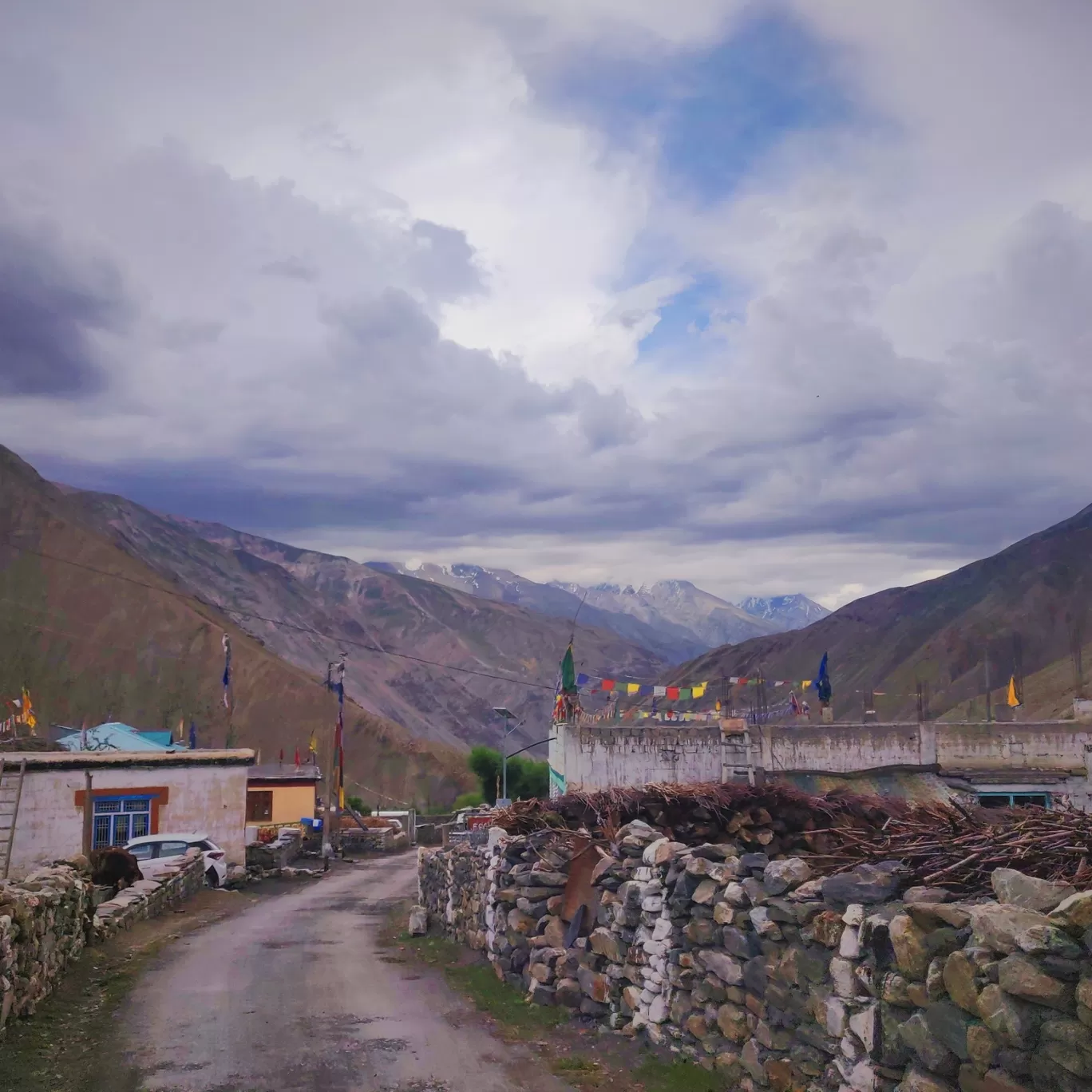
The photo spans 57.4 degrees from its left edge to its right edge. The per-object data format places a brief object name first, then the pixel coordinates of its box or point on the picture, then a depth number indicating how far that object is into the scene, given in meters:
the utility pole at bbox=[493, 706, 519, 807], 33.43
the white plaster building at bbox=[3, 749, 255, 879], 28.53
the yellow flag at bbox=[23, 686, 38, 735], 43.91
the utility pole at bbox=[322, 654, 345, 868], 35.53
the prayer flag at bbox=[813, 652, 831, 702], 37.91
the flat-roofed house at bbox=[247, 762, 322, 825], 49.22
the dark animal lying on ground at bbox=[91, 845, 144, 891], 20.44
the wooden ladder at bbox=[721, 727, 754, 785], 30.08
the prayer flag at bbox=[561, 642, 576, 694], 32.94
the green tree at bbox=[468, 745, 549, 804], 66.88
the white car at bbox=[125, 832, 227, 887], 25.05
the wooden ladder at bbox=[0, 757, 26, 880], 26.53
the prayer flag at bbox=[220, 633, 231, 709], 41.74
